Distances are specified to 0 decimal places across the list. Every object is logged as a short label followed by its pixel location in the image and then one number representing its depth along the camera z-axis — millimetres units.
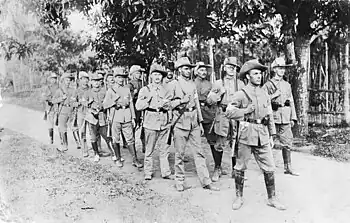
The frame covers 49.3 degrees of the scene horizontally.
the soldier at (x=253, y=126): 3980
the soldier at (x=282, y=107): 4941
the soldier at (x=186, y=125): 4633
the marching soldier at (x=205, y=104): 5137
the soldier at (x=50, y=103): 5437
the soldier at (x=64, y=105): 5884
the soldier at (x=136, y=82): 5902
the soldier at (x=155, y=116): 5012
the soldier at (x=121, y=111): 5629
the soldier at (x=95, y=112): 6020
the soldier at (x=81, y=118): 6090
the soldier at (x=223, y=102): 4875
